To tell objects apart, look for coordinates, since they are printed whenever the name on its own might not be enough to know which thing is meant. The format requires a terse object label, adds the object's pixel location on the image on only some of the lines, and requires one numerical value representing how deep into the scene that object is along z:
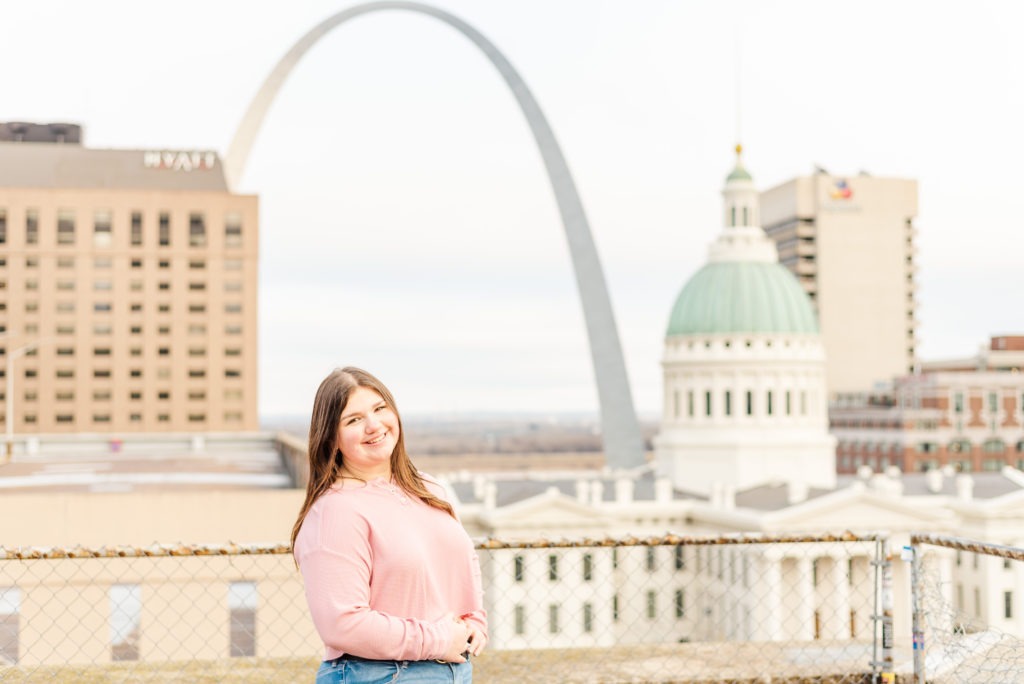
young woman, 5.68
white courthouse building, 90.94
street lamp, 52.45
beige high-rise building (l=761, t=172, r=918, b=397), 191.75
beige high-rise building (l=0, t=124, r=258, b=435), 142.38
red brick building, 141.25
